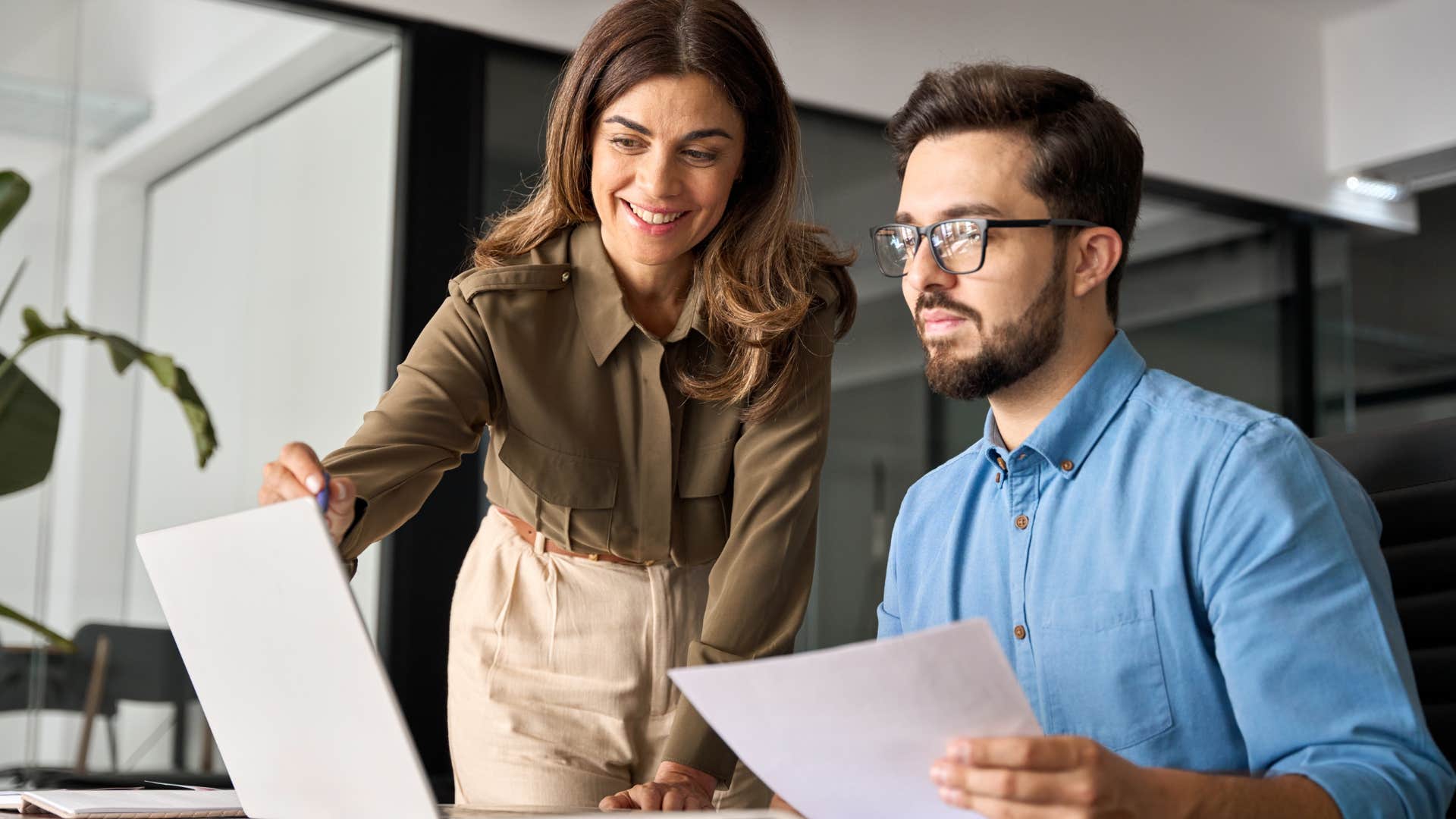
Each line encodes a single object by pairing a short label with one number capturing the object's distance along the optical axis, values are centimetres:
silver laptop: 86
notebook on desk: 102
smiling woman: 157
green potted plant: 282
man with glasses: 93
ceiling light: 548
